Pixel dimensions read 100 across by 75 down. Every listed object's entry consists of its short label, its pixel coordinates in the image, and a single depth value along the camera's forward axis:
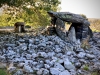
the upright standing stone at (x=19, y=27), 10.01
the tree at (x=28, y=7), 8.38
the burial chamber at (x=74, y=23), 7.17
